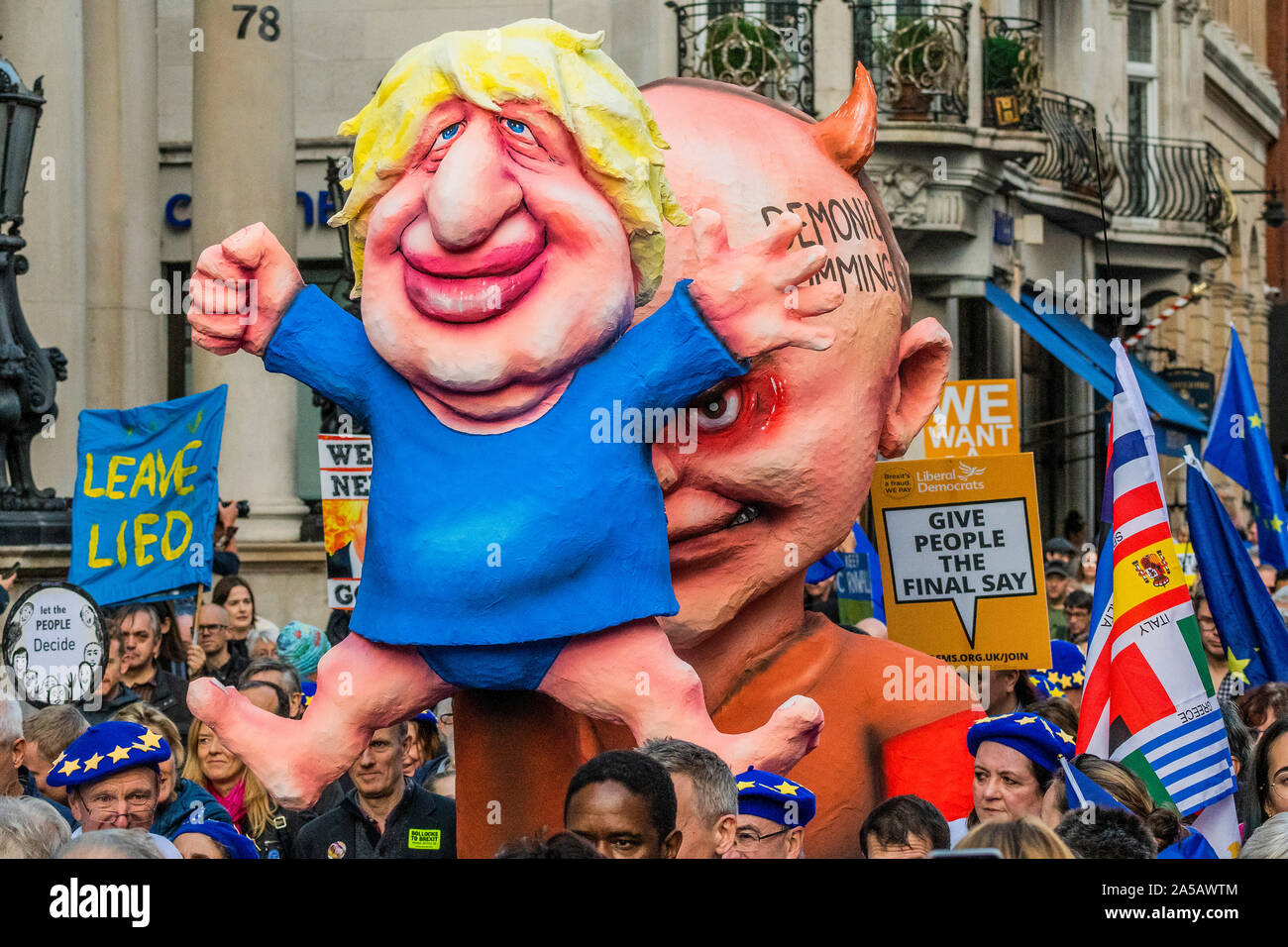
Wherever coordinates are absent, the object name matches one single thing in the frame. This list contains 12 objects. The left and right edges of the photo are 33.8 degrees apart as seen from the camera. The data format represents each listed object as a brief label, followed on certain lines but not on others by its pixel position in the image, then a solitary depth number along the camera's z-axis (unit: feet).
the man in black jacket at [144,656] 26.94
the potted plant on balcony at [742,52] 57.57
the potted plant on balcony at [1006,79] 63.46
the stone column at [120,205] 52.03
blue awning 63.62
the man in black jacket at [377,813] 19.72
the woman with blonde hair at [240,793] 21.42
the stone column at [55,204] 41.70
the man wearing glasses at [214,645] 30.37
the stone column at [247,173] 47.55
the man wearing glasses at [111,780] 17.53
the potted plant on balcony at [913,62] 60.13
